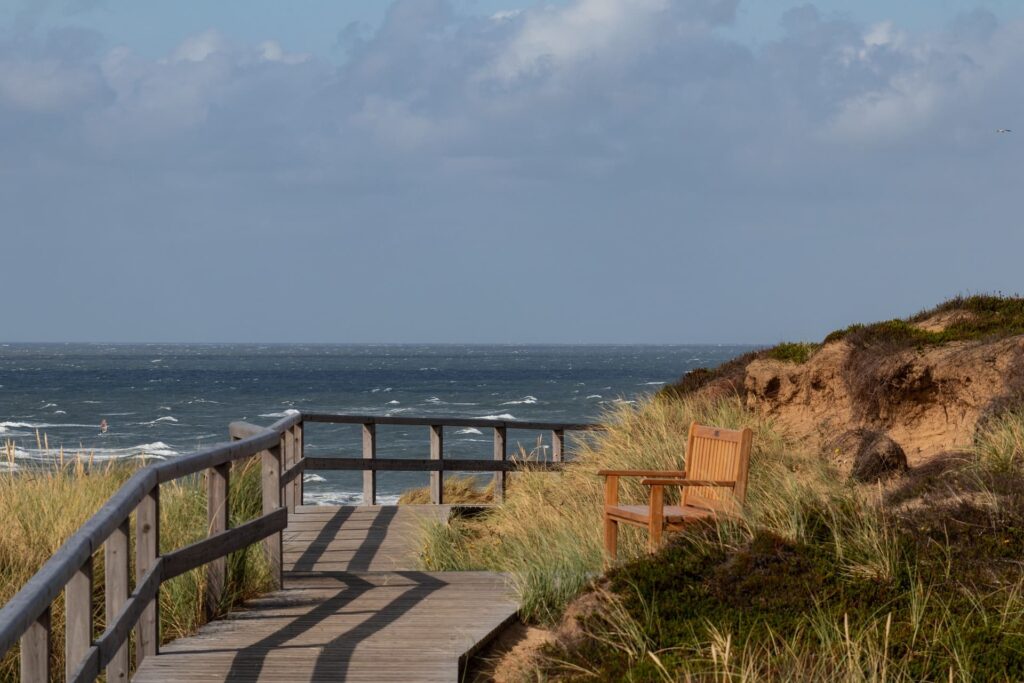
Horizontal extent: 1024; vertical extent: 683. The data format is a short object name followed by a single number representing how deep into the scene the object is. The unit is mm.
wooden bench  15820
